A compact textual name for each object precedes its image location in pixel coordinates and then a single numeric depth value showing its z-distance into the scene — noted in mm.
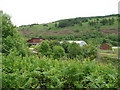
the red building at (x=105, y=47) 45903
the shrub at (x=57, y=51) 26594
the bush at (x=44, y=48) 30003
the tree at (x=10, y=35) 10406
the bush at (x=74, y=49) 29828
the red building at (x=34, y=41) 61031
